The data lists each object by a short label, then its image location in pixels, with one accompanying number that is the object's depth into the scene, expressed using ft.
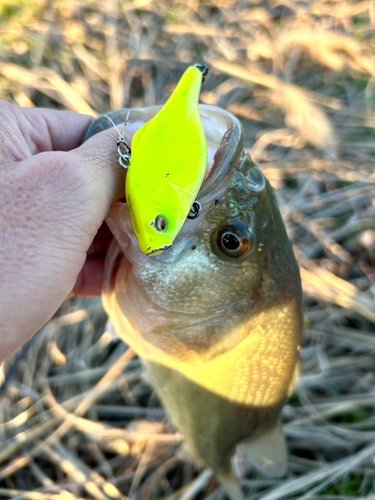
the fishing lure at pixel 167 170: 0.39
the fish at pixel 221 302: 0.47
